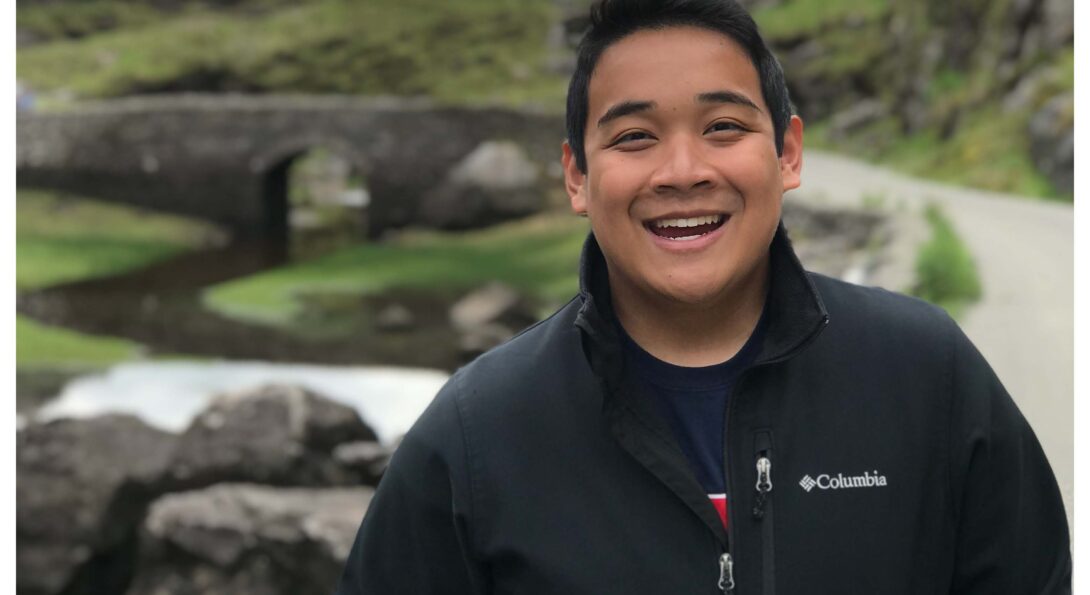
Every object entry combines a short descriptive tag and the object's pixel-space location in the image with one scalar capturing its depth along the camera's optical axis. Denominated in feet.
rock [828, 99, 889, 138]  86.58
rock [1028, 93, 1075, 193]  54.03
